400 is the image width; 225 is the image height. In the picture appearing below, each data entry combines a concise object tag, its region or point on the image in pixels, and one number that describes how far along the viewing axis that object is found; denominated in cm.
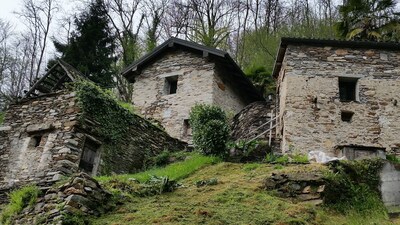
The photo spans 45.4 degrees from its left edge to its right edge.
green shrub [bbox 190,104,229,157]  1255
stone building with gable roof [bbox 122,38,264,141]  1748
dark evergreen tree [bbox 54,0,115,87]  2284
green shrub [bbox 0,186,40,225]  807
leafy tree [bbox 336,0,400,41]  1798
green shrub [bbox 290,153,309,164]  1164
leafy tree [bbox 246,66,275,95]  2195
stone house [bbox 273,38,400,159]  1369
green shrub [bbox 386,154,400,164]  1256
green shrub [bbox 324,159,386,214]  876
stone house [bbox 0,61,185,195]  1161
